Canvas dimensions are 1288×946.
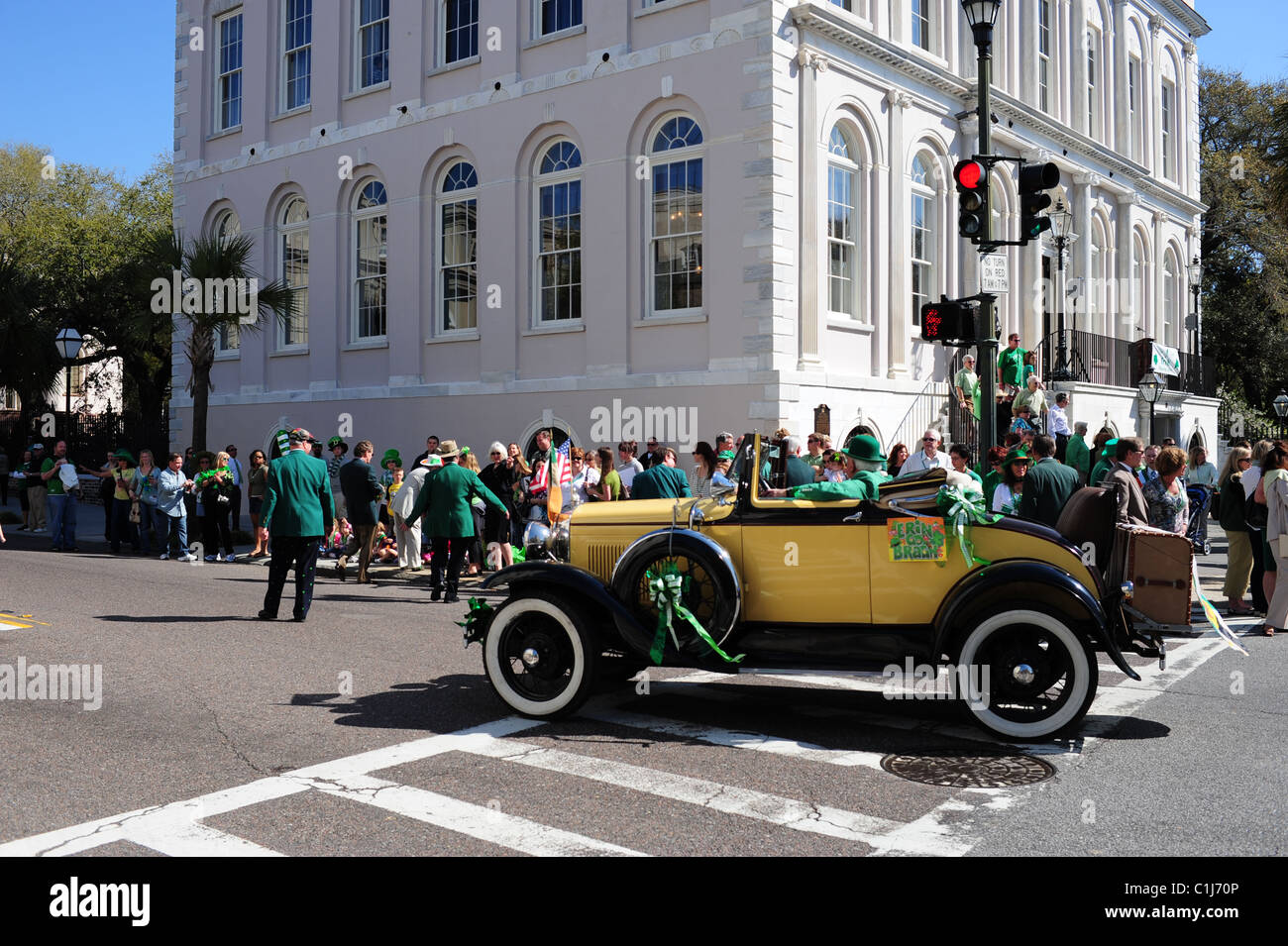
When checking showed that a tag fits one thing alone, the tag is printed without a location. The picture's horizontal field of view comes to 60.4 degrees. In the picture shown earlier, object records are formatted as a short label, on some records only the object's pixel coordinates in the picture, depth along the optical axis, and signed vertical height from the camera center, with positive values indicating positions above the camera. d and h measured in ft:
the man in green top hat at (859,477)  22.75 +0.14
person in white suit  48.11 -0.92
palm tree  71.56 +12.91
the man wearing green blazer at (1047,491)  35.01 -0.26
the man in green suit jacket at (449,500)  41.19 -0.54
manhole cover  19.15 -5.14
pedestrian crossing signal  37.01 +5.42
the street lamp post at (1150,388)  87.61 +7.47
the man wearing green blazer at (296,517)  36.73 -0.98
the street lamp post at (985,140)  36.55 +11.72
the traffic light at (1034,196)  35.53 +9.51
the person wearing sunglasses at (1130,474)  32.89 +0.25
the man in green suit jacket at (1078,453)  55.68 +1.52
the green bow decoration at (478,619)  24.43 -2.95
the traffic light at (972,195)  36.50 +9.60
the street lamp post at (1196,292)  107.45 +19.54
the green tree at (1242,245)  145.79 +32.11
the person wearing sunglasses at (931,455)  40.47 +1.08
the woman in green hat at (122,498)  65.62 -0.58
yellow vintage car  21.33 -2.35
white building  59.93 +18.28
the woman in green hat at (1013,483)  39.60 -0.01
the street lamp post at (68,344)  83.25 +10.97
